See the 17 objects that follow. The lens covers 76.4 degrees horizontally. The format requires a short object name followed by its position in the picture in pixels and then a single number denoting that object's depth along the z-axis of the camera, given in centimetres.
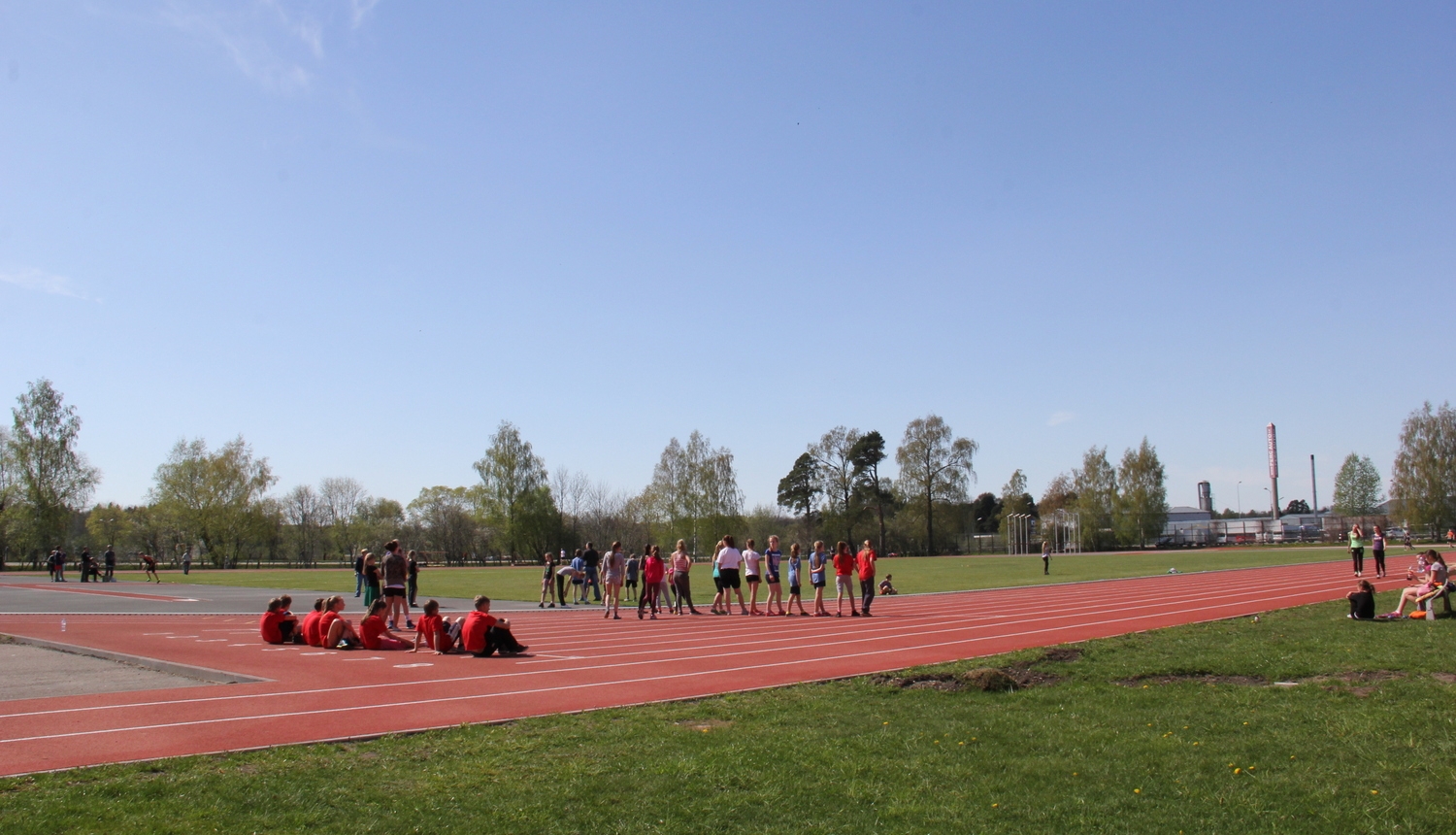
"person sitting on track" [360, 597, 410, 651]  1438
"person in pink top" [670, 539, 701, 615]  2125
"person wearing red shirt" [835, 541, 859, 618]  2009
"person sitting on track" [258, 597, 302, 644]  1553
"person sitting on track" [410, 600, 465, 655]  1373
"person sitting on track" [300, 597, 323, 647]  1508
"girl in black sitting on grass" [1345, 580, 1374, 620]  1489
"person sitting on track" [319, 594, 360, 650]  1448
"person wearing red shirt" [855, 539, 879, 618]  2020
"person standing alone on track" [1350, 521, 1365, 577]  2653
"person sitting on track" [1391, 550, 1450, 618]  1484
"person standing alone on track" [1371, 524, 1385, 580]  2649
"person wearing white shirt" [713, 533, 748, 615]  2088
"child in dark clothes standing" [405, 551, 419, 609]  2277
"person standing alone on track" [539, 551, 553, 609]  2480
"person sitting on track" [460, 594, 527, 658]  1341
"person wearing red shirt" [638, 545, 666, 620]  2034
